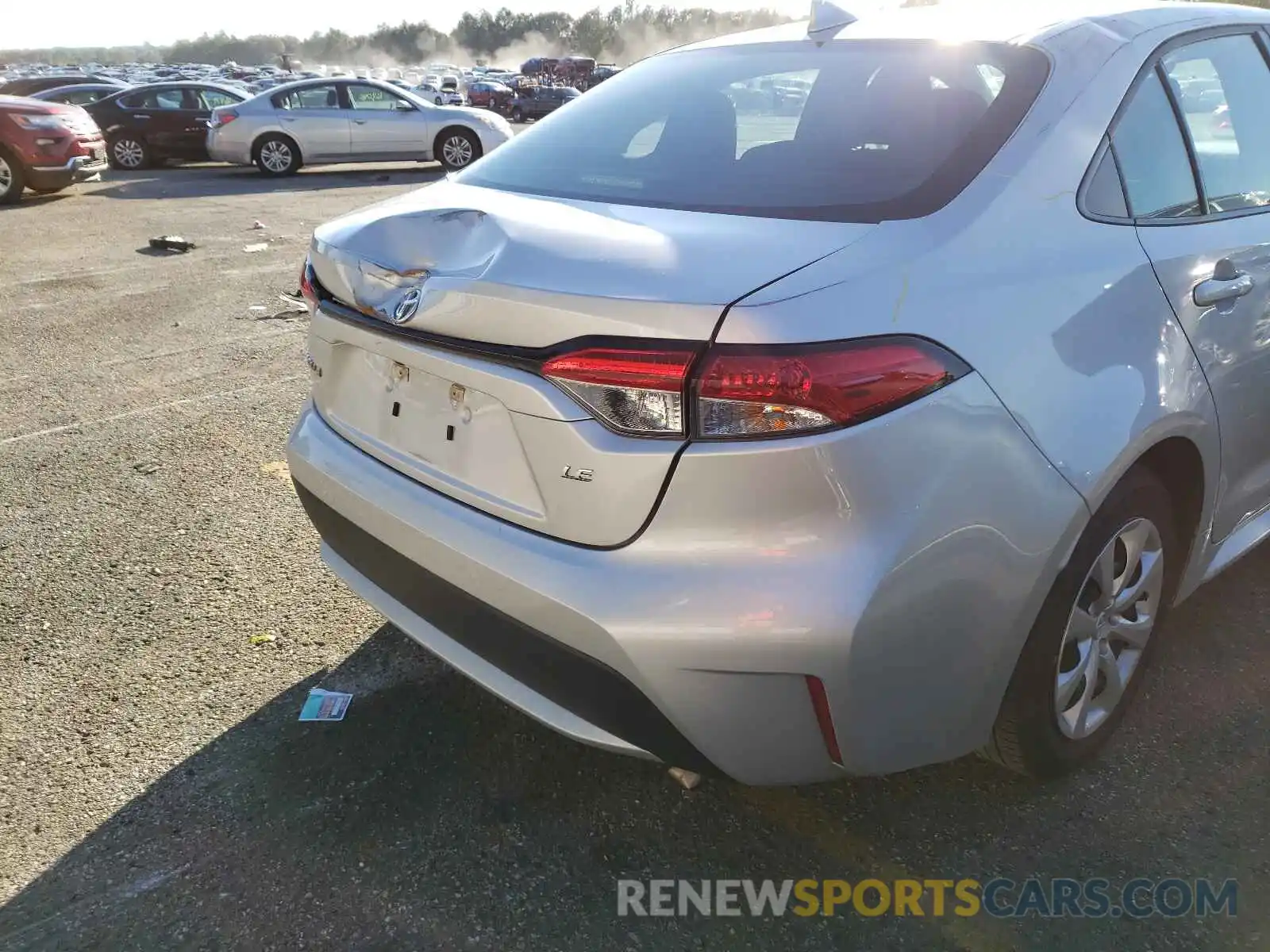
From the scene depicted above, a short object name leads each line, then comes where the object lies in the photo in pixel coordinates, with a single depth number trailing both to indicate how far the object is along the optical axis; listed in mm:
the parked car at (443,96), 34562
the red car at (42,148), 11102
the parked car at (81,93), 17500
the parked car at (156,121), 16219
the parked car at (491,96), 37188
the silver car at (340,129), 15016
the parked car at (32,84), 20586
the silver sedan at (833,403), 1632
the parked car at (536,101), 35000
